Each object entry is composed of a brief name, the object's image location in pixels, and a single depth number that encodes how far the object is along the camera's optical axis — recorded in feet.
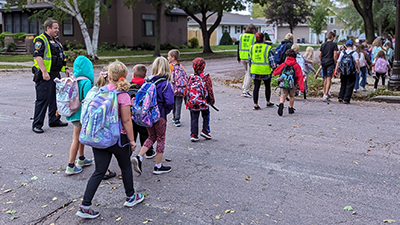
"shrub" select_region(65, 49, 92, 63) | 77.24
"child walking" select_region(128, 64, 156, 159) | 18.63
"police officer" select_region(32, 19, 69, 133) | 25.32
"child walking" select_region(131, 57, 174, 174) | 18.48
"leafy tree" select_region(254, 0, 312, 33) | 181.57
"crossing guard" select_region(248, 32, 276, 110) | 33.86
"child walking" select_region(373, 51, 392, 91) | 44.62
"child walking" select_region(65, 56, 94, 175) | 18.45
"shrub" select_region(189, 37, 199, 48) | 146.44
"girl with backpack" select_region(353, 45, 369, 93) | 43.78
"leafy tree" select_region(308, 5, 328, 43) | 215.10
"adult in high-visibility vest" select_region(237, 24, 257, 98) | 40.00
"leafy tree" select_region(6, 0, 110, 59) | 76.21
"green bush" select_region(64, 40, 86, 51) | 108.27
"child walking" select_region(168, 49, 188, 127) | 26.07
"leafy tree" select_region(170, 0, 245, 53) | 99.76
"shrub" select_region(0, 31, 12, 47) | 103.35
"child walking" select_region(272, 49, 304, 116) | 31.83
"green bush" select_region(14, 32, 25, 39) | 103.50
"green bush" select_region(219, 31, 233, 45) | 177.37
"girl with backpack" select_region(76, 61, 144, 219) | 14.39
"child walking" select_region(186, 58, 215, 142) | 23.63
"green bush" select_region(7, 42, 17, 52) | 100.37
